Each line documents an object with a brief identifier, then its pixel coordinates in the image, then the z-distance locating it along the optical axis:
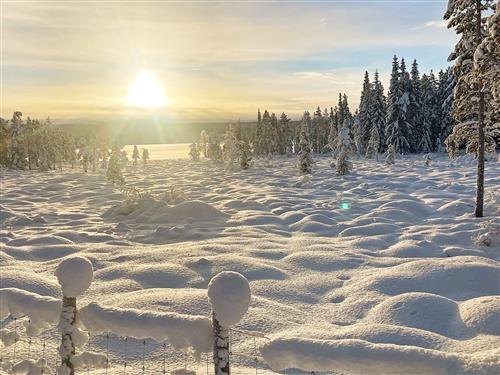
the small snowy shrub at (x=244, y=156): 55.00
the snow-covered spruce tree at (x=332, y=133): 83.81
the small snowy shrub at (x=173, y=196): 24.52
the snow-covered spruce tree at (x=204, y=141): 114.50
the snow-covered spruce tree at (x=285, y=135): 99.94
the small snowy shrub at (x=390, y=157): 49.72
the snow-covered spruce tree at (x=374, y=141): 64.06
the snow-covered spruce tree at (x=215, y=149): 81.00
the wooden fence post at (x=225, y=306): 3.79
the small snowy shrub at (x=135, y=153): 96.04
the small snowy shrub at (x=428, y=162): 45.93
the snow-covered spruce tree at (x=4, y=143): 76.88
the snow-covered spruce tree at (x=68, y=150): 105.19
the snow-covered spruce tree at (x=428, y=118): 65.12
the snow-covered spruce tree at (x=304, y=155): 44.31
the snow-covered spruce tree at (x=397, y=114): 60.81
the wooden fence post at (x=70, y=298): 4.34
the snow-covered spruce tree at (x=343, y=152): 40.06
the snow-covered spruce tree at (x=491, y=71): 9.64
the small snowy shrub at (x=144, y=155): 90.95
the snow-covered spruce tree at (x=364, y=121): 72.25
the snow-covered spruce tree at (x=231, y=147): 58.66
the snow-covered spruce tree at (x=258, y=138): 102.13
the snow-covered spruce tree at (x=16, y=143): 75.00
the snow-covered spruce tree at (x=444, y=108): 58.66
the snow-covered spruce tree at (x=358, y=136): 73.94
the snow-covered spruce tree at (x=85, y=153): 72.01
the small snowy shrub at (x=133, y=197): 22.88
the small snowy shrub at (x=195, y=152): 96.19
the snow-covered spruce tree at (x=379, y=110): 68.19
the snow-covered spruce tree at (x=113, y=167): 37.78
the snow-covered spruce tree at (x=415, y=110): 61.97
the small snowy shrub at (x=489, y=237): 13.57
